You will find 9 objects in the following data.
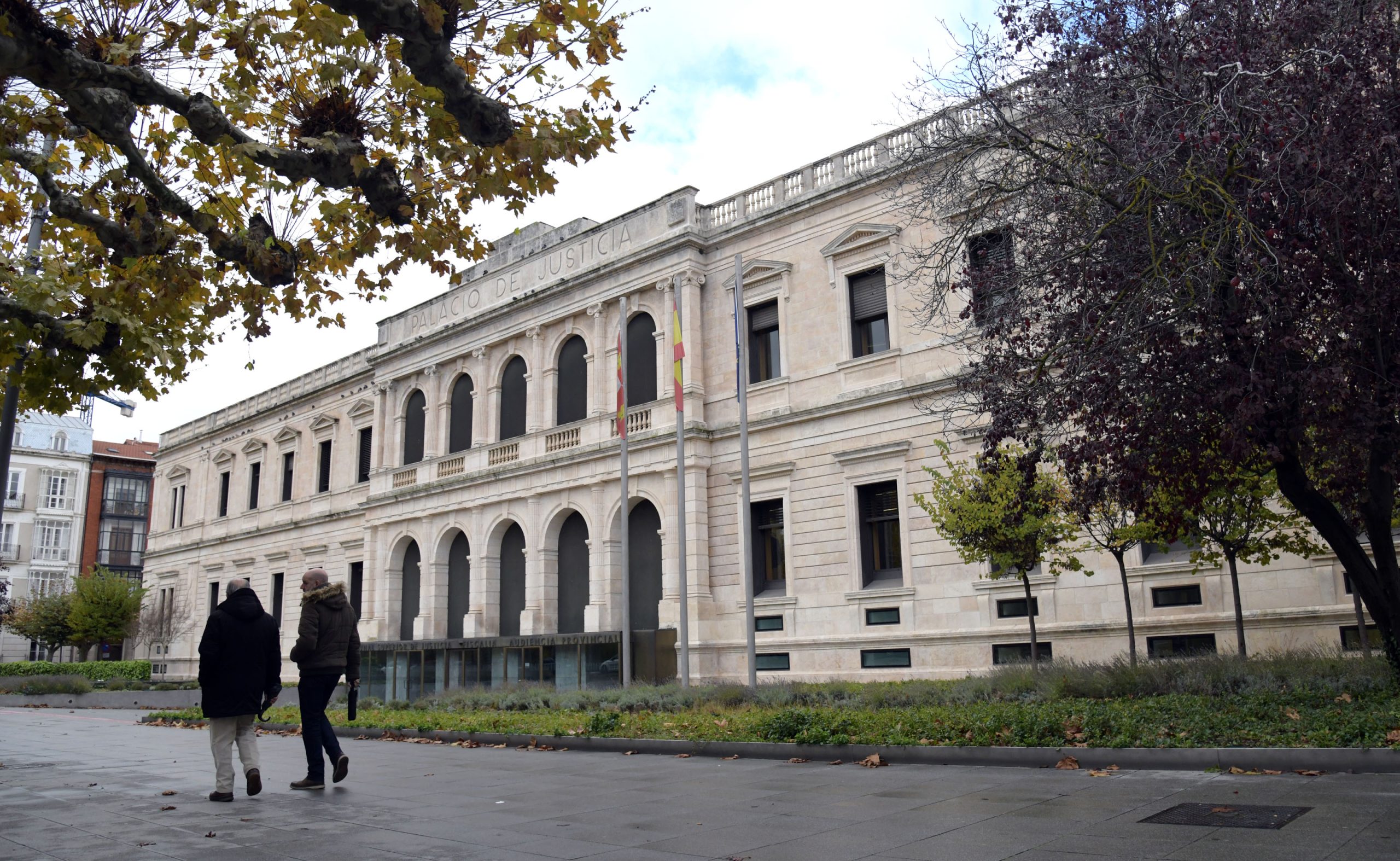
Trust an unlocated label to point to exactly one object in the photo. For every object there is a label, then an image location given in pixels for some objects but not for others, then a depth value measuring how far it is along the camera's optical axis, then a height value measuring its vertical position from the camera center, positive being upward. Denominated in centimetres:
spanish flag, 2178 +616
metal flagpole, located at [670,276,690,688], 2078 +318
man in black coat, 891 -22
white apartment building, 6688 +951
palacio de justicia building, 2161 +422
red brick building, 7050 +969
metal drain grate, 643 -122
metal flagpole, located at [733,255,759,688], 1822 +373
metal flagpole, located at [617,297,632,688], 2195 +294
